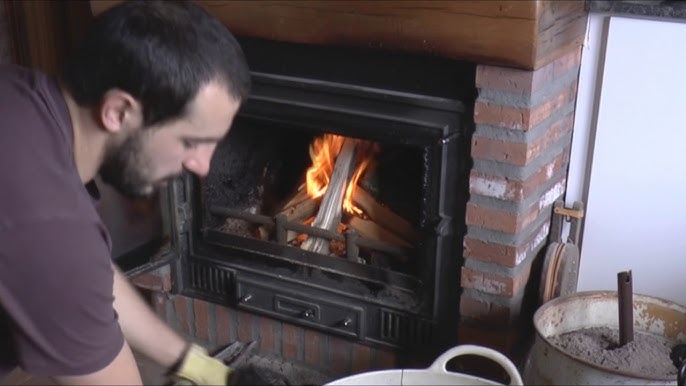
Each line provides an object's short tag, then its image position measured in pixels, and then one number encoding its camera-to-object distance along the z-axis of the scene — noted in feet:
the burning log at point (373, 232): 12.94
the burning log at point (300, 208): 13.25
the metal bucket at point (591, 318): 11.86
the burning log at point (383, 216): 12.95
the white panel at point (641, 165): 12.09
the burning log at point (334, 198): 13.02
